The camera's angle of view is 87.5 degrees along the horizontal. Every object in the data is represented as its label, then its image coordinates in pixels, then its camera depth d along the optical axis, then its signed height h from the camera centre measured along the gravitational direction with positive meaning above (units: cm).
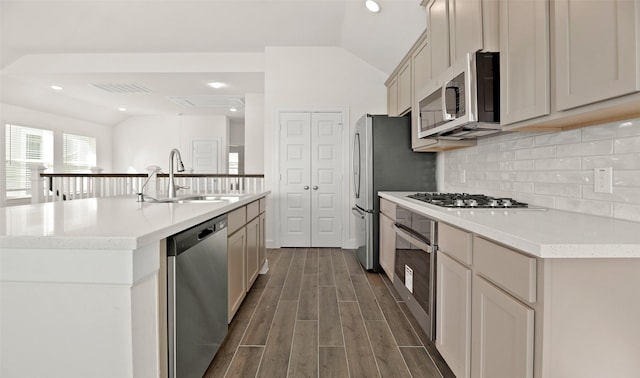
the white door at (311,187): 496 -7
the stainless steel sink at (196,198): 247 -13
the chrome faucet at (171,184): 253 -2
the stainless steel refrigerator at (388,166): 361 +18
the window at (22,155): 622 +54
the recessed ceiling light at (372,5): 337 +181
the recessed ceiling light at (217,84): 571 +169
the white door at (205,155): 875 +71
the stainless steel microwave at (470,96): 181 +50
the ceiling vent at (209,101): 678 +173
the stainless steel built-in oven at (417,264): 189 -54
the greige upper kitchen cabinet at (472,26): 179 +91
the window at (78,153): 763 +68
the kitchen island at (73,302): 100 -37
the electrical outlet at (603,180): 143 +1
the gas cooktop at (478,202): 183 -12
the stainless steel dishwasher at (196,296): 133 -53
